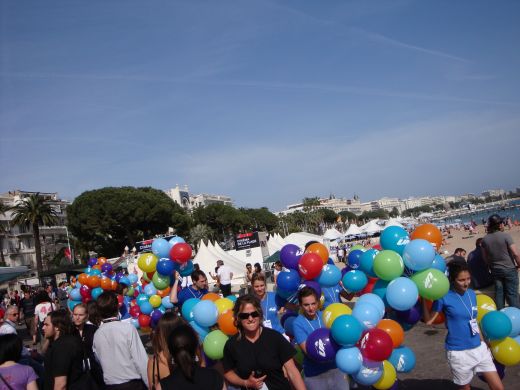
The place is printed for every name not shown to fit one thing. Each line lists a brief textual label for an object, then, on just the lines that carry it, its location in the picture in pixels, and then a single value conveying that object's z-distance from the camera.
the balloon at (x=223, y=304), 4.68
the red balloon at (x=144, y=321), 8.57
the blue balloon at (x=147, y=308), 8.74
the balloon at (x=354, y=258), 5.66
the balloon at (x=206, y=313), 4.66
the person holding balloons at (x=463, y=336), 3.86
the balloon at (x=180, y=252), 6.86
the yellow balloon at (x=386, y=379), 4.03
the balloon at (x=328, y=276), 5.27
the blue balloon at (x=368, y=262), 5.10
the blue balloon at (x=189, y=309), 5.09
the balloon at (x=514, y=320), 4.05
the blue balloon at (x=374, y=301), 4.16
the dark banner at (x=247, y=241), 23.22
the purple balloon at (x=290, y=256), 5.36
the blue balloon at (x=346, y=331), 3.66
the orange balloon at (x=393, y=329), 4.02
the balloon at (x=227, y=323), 4.36
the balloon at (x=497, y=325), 3.88
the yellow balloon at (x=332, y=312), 3.96
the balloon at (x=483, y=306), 4.14
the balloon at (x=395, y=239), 4.90
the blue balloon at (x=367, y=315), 3.97
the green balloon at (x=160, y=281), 7.07
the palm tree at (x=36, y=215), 39.06
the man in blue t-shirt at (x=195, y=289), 5.97
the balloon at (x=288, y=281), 4.98
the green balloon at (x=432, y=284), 4.02
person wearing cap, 6.18
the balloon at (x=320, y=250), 5.47
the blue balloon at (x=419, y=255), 4.38
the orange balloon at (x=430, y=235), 5.04
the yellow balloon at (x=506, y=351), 3.91
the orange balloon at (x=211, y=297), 5.03
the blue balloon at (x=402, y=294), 4.15
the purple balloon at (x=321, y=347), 3.63
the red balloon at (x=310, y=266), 5.07
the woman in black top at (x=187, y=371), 2.56
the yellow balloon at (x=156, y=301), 8.70
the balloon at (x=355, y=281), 5.22
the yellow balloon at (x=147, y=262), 7.24
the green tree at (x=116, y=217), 50.28
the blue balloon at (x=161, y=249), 7.07
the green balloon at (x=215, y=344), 4.34
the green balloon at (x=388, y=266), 4.50
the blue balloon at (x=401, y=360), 4.21
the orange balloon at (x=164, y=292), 7.54
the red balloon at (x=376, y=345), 3.72
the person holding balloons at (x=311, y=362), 3.75
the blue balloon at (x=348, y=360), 3.65
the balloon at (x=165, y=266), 6.85
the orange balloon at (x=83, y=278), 10.83
